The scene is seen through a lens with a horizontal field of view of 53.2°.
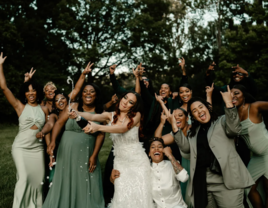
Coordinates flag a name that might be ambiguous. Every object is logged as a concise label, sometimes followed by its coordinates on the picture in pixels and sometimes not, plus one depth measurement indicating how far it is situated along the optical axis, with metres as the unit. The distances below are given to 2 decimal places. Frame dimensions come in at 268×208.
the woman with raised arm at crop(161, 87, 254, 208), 3.56
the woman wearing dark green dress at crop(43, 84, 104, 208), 4.42
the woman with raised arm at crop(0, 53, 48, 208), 4.50
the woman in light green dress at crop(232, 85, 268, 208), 4.50
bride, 4.03
